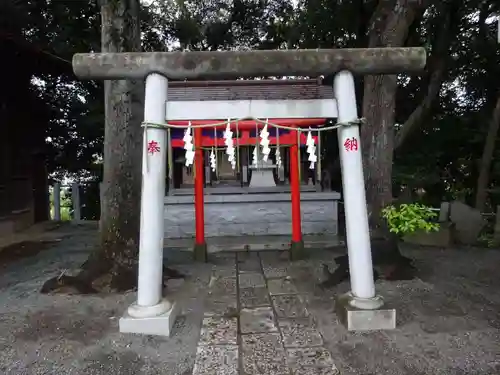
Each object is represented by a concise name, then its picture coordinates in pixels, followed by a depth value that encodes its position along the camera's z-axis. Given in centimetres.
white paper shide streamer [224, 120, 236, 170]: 399
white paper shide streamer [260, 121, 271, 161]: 403
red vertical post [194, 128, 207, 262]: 720
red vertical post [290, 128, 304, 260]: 711
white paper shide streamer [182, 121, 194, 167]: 406
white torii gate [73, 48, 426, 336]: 395
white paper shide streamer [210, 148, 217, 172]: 452
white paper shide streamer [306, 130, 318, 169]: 413
